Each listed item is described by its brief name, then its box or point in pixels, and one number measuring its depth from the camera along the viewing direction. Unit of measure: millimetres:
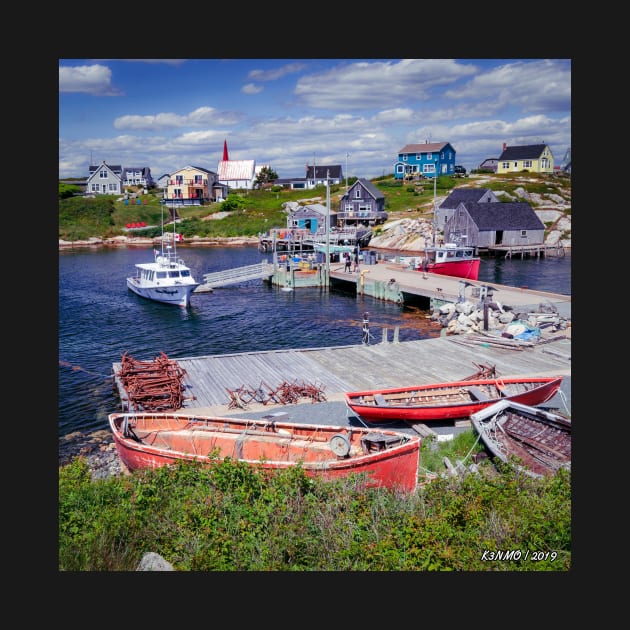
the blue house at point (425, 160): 116000
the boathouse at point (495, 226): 72125
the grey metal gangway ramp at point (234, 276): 53281
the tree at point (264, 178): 132375
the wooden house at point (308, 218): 87375
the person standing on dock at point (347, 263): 54194
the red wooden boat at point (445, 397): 18000
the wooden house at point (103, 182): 109875
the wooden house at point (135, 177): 129250
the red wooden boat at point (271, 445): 13617
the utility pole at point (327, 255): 53188
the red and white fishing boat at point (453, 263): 50125
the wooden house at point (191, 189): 119312
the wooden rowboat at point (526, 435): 15281
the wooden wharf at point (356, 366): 21812
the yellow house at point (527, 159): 106125
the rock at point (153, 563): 9750
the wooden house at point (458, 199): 82375
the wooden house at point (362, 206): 93875
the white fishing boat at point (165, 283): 45562
